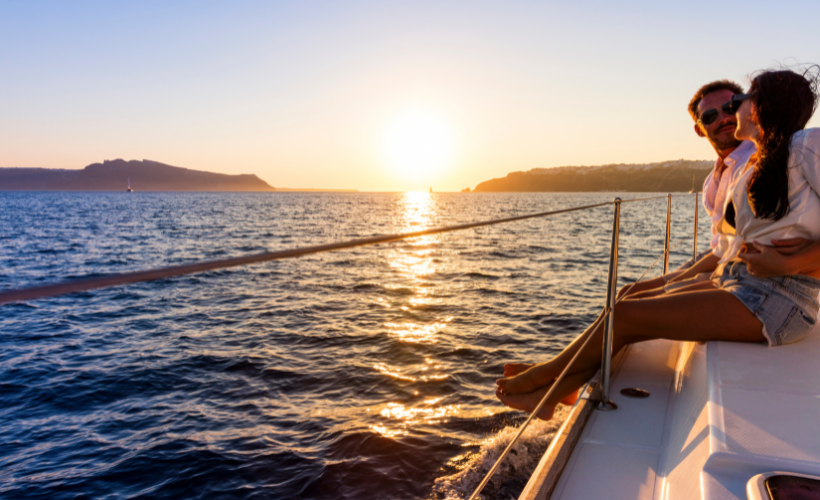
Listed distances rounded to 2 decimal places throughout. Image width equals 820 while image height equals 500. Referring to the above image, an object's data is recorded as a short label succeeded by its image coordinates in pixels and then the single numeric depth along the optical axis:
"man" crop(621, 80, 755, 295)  2.39
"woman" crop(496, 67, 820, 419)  1.62
